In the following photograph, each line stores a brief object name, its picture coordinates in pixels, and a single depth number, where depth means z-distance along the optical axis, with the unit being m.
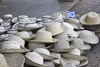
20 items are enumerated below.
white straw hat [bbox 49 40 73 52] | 3.21
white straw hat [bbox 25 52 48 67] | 2.64
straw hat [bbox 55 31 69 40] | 3.59
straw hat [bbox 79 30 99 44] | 4.01
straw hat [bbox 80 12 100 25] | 4.57
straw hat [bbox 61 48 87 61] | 3.23
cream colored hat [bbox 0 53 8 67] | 2.14
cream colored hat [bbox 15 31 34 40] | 3.42
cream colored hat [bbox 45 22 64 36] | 3.61
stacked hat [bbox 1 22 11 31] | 4.28
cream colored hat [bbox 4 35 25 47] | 3.08
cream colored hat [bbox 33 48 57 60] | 2.83
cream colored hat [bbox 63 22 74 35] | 3.89
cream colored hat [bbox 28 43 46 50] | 3.24
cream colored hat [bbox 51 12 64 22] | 4.41
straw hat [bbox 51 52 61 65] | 2.96
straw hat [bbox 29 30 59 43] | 3.28
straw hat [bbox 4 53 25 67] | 2.52
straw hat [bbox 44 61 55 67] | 2.81
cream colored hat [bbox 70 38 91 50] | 3.69
